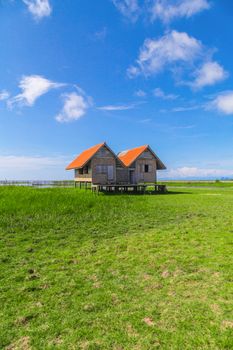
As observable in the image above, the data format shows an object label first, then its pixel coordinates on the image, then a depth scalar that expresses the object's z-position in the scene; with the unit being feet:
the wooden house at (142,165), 119.14
